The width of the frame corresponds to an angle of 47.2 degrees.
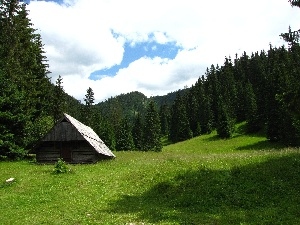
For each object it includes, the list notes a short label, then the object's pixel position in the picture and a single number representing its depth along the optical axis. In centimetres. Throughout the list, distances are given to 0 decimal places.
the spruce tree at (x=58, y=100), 6222
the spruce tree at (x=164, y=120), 14910
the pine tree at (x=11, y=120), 3969
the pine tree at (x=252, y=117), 8708
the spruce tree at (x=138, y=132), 11081
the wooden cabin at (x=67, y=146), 4119
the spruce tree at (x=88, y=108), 8925
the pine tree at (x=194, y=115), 10912
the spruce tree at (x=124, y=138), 9819
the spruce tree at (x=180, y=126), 10975
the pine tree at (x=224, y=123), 8462
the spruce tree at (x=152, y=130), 8938
